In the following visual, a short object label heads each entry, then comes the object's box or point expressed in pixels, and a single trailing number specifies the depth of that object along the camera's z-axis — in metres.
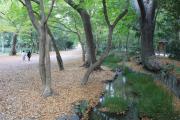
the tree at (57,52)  19.76
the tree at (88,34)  20.64
